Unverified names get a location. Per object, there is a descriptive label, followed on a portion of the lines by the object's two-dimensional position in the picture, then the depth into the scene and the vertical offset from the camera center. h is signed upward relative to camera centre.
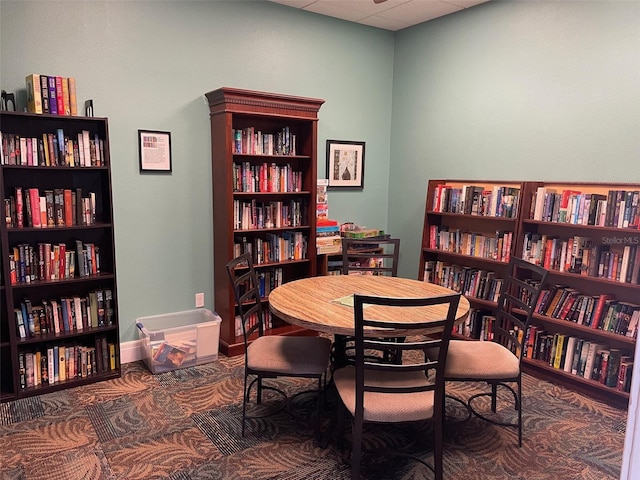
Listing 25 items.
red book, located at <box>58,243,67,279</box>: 3.08 -0.52
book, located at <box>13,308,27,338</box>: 2.94 -0.90
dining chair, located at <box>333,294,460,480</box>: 1.93 -0.92
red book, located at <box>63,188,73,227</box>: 3.05 -0.16
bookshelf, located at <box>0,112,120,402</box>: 2.89 -0.53
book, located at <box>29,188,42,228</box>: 2.91 -0.14
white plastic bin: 3.38 -1.18
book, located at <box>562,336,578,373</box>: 3.21 -1.14
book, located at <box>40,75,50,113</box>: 2.87 +0.57
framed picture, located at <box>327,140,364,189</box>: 4.55 +0.24
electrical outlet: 3.89 -0.97
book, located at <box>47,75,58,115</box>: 2.90 +0.55
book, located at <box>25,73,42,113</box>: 2.84 +0.56
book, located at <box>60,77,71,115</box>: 2.95 +0.57
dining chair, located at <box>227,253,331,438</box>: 2.45 -0.94
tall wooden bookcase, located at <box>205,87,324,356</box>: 3.62 -0.01
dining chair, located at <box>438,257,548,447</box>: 2.41 -0.94
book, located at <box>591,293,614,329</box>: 3.07 -0.80
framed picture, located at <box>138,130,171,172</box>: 3.48 +0.26
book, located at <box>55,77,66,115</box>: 2.93 +0.56
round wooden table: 2.22 -0.64
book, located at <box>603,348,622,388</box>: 2.97 -1.15
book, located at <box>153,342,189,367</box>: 3.37 -1.27
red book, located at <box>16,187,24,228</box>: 2.87 -0.16
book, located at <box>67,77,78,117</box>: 2.98 +0.57
